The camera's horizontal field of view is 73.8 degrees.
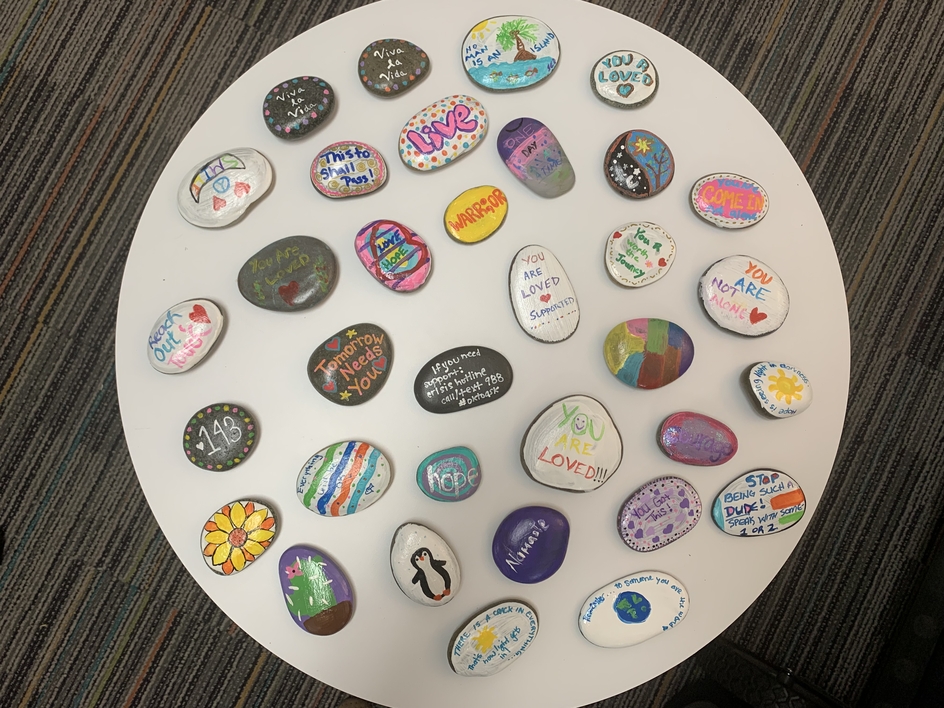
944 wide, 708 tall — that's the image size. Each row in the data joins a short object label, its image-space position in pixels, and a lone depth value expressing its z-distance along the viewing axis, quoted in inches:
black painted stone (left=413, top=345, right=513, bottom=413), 25.3
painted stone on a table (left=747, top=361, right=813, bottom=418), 25.2
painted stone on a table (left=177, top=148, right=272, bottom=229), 25.7
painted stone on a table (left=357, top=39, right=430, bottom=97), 26.5
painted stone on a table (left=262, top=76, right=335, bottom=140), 26.2
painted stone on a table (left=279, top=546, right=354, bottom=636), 25.4
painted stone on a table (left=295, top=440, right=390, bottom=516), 25.0
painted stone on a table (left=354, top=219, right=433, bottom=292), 25.6
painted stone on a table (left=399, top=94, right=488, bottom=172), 26.0
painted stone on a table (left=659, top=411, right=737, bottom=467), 25.3
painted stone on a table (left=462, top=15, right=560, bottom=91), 26.5
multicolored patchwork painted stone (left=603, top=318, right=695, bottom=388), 25.2
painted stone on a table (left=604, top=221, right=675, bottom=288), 25.6
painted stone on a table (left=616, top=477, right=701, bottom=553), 25.5
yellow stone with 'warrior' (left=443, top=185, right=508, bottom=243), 25.9
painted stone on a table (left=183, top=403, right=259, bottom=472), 25.5
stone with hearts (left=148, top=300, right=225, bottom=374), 25.2
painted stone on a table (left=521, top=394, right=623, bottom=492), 24.9
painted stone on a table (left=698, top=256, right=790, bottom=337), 25.4
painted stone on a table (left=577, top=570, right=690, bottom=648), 25.7
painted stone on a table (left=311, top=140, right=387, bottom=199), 25.9
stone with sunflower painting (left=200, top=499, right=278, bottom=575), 25.5
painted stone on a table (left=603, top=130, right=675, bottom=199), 26.0
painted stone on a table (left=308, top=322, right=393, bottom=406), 25.3
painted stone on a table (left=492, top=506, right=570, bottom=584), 25.1
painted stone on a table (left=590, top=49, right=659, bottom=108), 26.3
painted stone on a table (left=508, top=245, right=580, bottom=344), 25.4
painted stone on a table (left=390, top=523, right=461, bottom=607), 25.1
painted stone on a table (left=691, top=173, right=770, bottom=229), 25.8
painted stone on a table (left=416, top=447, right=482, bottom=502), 25.2
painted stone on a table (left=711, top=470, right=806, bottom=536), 25.8
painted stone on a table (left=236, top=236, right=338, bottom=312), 25.5
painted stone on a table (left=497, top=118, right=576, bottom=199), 26.0
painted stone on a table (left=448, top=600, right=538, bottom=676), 25.3
